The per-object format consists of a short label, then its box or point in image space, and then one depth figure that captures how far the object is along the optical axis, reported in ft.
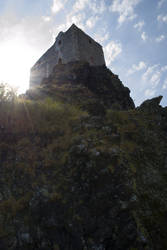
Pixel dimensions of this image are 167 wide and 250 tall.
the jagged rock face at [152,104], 33.35
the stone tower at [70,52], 77.56
